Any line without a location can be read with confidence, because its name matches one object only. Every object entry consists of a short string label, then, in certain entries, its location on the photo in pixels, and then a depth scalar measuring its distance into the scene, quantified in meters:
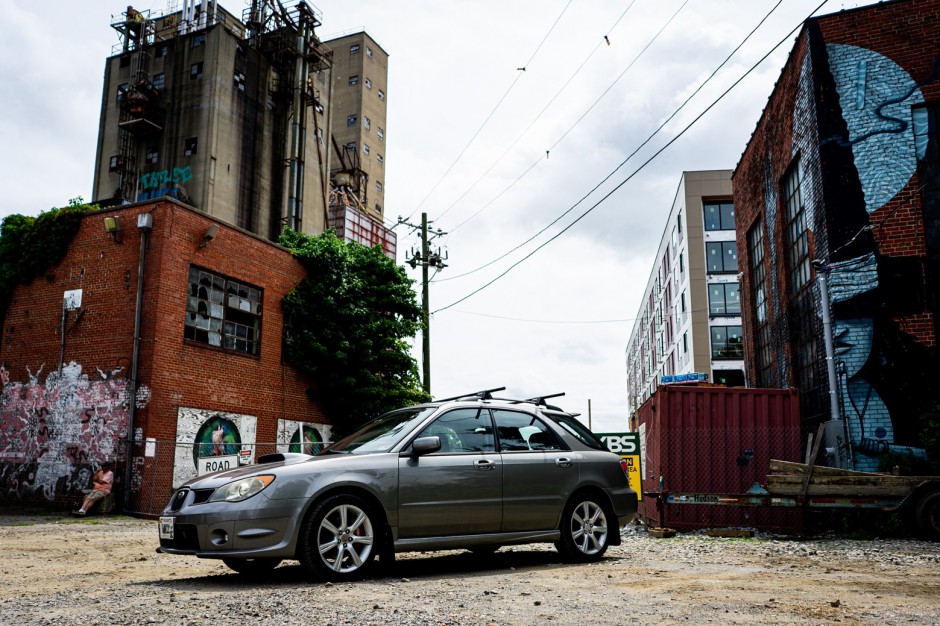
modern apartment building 47.31
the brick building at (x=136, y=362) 17.95
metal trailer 11.49
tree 22.69
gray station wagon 6.42
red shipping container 13.63
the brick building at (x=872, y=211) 13.41
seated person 16.59
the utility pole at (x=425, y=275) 26.58
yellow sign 16.81
